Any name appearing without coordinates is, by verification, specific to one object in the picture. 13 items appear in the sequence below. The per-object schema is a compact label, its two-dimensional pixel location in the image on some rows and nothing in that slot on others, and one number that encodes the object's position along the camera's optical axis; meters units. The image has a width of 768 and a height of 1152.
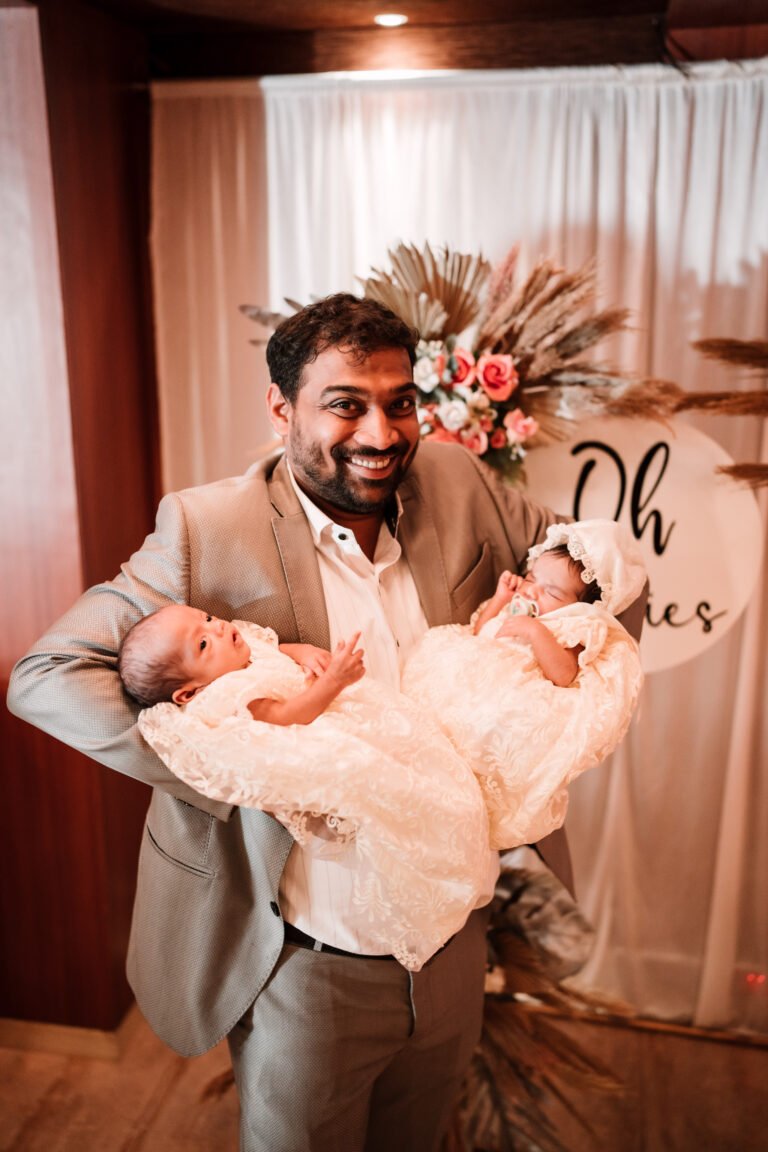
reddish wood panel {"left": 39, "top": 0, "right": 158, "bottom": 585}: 2.30
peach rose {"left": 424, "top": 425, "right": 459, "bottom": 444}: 2.25
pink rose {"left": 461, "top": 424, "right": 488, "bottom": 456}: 2.22
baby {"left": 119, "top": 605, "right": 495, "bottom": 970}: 1.41
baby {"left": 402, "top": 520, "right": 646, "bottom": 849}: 1.57
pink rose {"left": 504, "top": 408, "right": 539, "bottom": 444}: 2.21
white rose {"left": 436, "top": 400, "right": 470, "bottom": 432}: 2.19
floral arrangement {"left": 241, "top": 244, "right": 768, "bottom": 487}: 2.20
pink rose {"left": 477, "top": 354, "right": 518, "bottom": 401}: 2.18
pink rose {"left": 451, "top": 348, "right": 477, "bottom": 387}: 2.21
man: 1.64
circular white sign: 2.60
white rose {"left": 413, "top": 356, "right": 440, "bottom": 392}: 2.20
